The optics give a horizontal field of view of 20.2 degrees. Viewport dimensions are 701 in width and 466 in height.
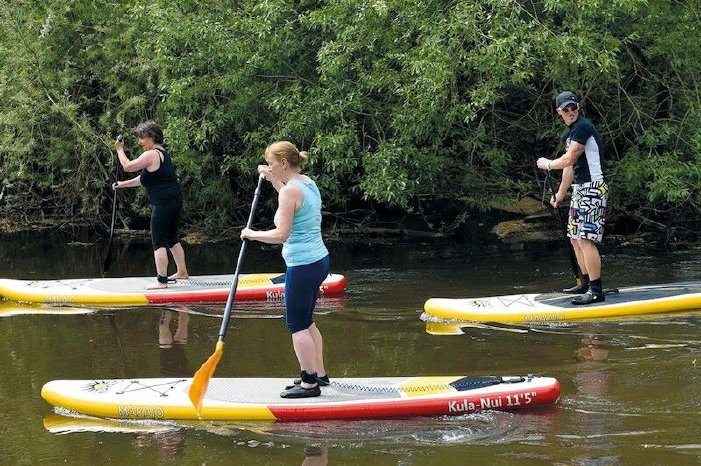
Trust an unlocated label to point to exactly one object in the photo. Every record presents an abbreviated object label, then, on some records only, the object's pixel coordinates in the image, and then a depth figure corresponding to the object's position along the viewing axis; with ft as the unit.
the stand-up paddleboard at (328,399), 36.37
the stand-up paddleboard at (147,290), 60.33
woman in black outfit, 58.71
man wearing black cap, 50.83
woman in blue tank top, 35.56
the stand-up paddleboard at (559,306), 51.43
